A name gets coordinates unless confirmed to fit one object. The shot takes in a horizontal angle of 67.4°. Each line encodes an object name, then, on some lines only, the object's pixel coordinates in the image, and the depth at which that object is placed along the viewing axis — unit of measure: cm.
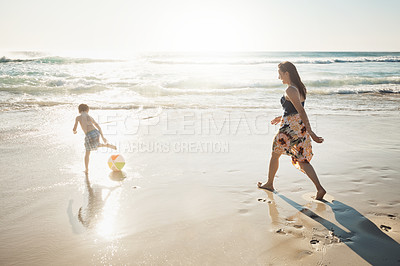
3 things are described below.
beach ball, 495
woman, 374
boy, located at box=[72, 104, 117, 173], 550
